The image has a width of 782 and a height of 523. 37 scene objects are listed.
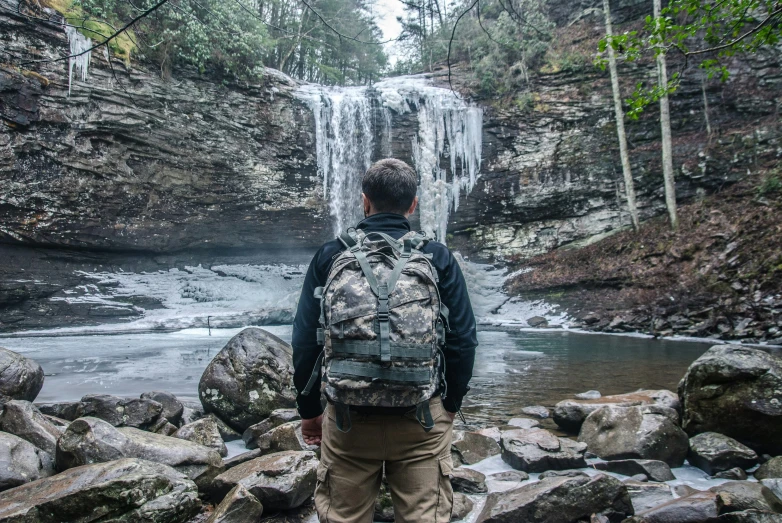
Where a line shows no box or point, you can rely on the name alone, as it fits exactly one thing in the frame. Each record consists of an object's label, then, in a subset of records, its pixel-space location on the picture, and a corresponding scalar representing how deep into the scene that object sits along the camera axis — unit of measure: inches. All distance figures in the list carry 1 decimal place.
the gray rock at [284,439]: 136.3
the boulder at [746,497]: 89.4
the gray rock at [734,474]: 125.3
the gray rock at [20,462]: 106.6
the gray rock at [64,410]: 168.4
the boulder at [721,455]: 129.4
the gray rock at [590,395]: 216.8
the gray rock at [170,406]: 177.0
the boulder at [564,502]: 95.4
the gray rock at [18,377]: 175.2
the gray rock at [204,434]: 145.9
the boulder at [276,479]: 100.7
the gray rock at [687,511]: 89.0
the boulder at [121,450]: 112.2
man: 60.0
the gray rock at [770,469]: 119.5
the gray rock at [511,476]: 128.6
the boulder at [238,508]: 91.7
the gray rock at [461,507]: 105.6
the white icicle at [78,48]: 486.0
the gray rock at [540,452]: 134.2
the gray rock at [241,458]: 128.4
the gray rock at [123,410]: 159.3
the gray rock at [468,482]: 119.3
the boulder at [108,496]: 85.4
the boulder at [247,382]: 174.2
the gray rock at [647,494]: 107.0
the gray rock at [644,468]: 126.1
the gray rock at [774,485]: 96.8
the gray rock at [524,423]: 177.4
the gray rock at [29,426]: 127.5
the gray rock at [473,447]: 143.6
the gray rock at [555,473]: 126.3
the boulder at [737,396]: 135.8
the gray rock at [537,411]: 192.2
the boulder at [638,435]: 136.0
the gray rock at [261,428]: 158.6
